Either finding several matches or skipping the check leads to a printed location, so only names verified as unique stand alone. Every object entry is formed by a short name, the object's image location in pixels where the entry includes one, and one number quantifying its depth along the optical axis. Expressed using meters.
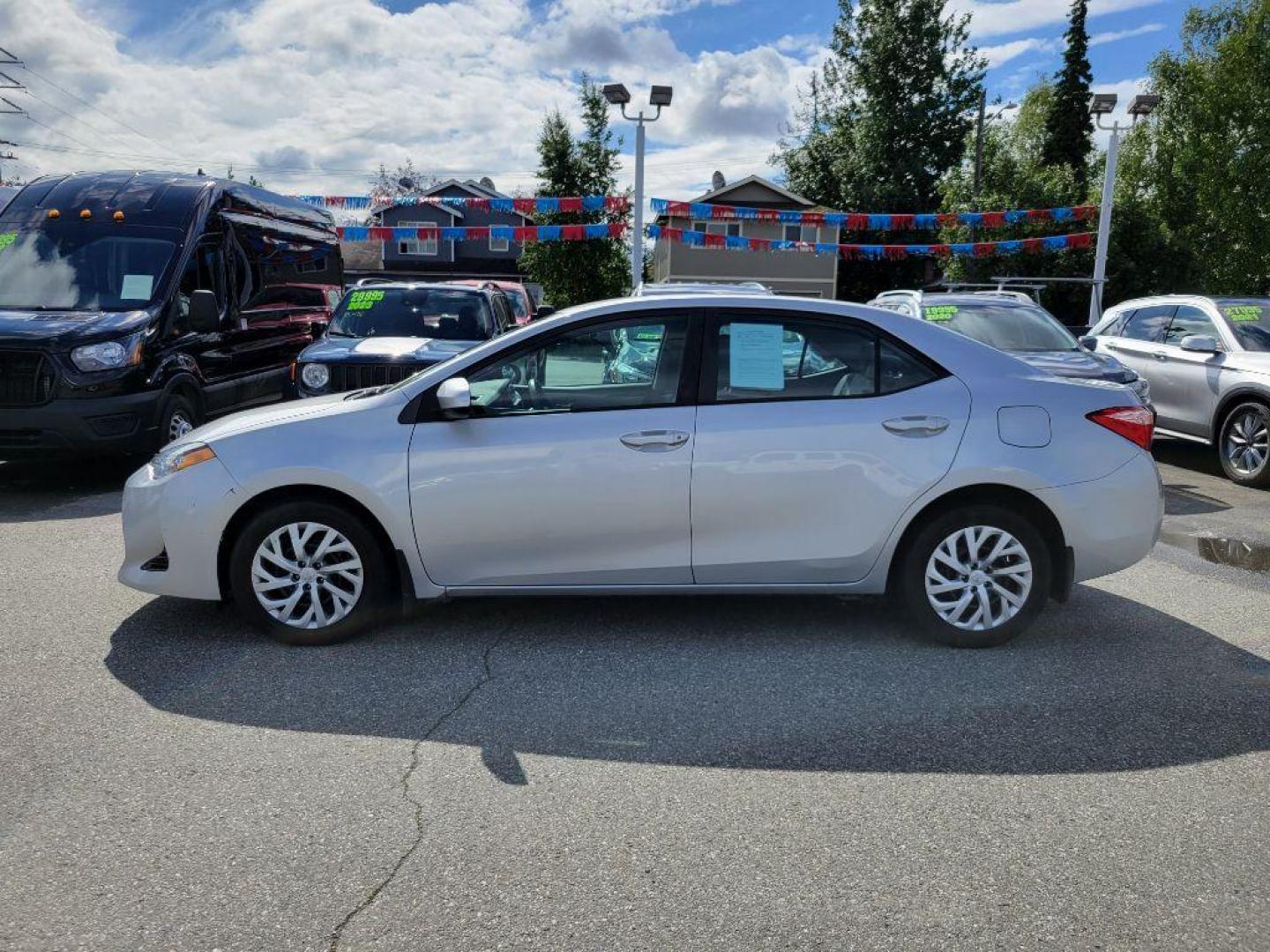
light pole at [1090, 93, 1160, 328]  16.89
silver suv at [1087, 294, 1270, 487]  9.26
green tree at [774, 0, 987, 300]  45.81
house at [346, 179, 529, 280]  46.25
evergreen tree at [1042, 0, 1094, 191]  52.84
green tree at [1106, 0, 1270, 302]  33.88
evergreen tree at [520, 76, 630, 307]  37.34
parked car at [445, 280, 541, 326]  12.70
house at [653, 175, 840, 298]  43.84
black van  8.07
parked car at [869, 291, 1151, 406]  8.79
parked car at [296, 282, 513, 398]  8.81
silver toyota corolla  4.53
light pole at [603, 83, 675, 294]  16.94
